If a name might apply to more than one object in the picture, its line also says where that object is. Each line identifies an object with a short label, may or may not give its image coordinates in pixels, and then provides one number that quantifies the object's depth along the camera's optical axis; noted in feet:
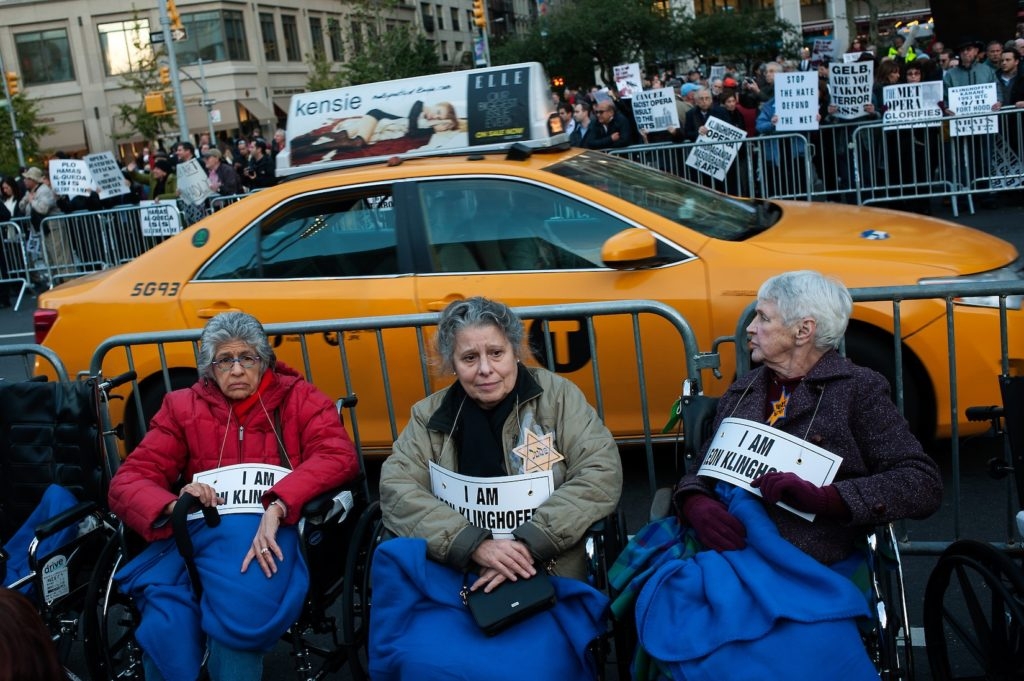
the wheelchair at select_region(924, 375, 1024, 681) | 10.43
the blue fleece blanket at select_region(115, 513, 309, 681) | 12.38
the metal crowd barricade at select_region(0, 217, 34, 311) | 48.88
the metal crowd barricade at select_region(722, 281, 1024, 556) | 13.44
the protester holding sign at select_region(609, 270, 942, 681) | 10.32
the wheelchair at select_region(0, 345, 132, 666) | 14.15
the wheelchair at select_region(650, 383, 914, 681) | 10.75
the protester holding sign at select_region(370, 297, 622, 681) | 11.21
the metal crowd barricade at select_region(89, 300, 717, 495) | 16.17
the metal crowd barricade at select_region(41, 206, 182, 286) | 47.42
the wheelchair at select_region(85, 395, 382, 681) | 12.47
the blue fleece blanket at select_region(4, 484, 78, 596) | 14.12
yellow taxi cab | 17.51
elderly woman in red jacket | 12.66
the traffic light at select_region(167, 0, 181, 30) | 99.19
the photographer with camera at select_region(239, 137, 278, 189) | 58.95
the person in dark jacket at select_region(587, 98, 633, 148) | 45.11
